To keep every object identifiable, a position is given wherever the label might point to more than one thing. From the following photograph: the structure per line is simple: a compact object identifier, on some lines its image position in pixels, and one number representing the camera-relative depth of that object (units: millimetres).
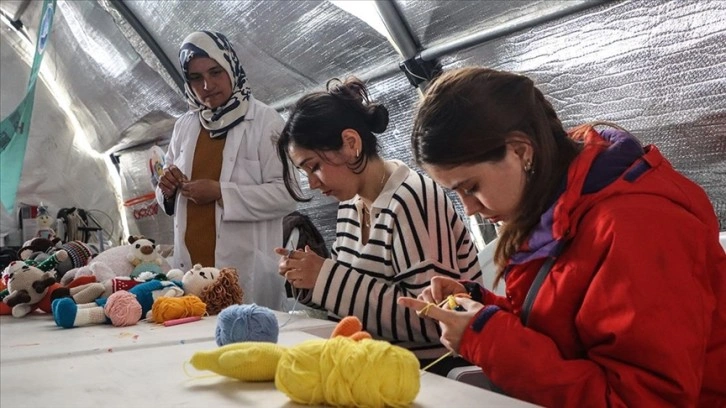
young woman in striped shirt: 1281
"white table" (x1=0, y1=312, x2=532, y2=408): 761
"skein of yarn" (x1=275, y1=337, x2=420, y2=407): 688
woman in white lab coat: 1965
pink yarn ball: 1449
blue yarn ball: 1039
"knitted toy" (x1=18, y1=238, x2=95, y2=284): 2098
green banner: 2221
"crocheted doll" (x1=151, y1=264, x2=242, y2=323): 1511
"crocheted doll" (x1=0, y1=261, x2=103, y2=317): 1699
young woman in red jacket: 723
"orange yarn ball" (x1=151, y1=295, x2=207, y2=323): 1457
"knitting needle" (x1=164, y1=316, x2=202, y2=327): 1418
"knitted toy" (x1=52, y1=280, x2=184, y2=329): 1451
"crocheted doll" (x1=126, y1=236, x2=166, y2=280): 1836
